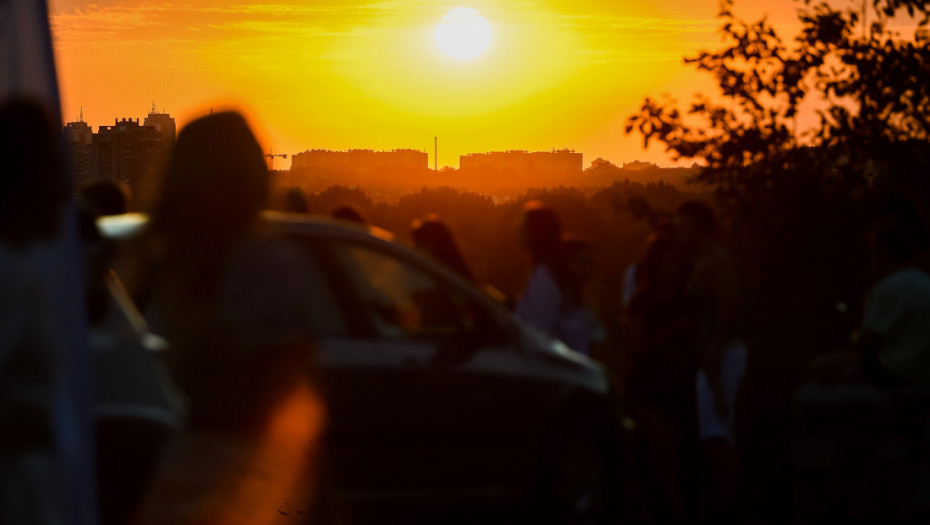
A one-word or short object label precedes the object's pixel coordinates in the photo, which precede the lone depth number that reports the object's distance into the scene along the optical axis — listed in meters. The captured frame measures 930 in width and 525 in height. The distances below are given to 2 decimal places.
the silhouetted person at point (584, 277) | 18.20
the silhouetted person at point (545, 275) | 17.39
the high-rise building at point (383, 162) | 161.62
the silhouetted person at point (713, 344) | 17.89
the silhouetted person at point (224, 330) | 10.17
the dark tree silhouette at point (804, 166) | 23.31
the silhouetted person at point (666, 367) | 17.77
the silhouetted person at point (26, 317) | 7.35
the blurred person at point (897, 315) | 14.64
